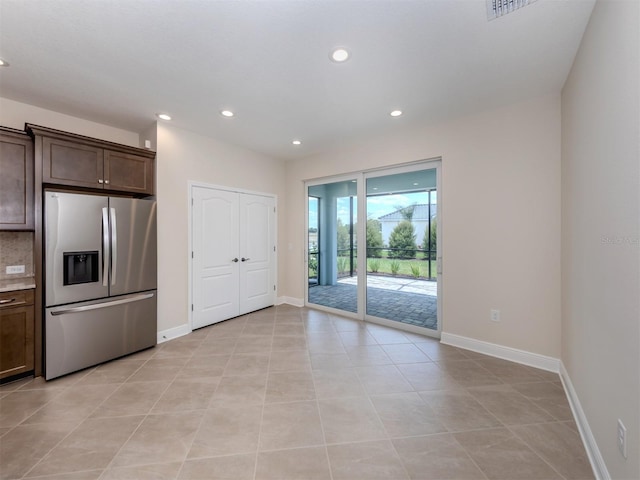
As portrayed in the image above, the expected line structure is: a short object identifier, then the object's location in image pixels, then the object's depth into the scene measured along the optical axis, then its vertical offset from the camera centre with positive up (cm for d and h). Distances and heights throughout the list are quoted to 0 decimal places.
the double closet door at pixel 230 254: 385 -19
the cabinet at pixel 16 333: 238 -83
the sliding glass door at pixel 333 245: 452 -6
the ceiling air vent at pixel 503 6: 161 +146
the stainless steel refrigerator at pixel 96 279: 252 -38
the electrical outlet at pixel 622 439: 123 -95
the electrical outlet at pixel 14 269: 278 -27
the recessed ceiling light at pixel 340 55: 202 +147
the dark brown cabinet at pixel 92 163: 256 +88
